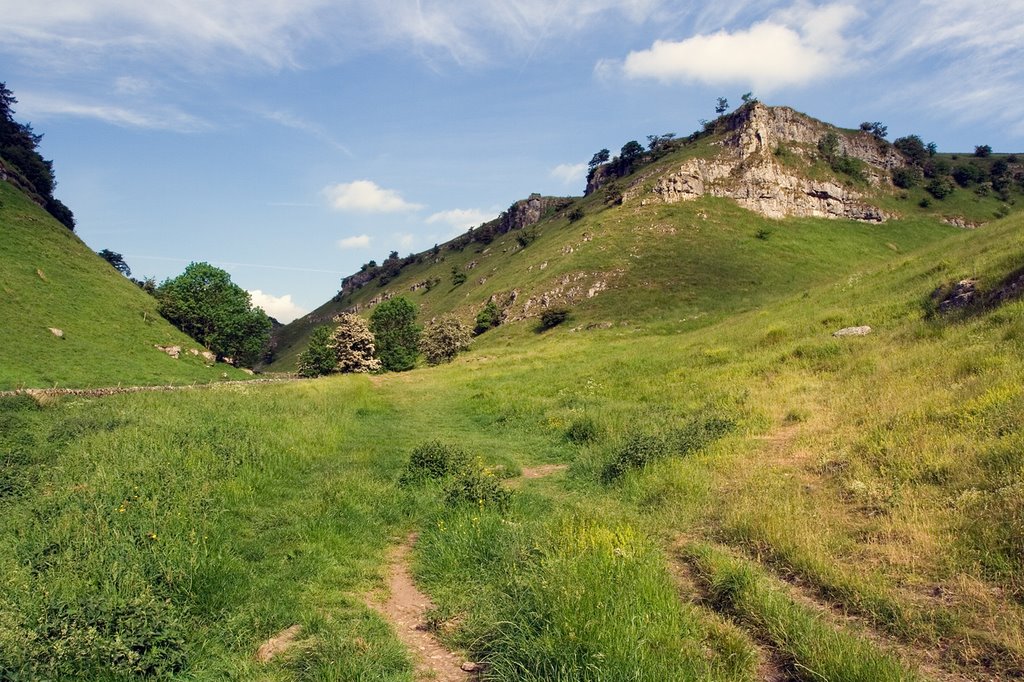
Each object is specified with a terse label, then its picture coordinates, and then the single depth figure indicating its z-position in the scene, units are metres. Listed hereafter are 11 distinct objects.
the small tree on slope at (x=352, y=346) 63.91
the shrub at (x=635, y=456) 11.23
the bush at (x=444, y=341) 68.38
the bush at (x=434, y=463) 11.77
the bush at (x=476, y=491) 9.66
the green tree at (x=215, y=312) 71.75
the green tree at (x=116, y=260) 129.62
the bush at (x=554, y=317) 73.19
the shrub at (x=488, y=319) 86.19
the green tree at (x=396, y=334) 70.32
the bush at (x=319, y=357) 65.25
